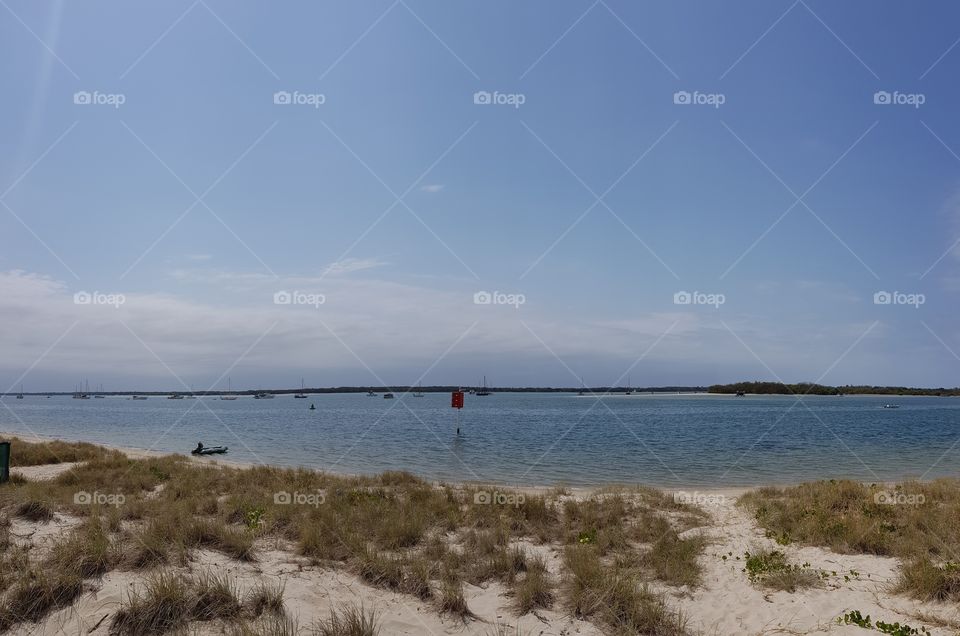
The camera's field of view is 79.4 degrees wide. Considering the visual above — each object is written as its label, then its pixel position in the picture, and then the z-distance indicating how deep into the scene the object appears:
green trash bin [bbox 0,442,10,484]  14.12
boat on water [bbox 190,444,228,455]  31.00
